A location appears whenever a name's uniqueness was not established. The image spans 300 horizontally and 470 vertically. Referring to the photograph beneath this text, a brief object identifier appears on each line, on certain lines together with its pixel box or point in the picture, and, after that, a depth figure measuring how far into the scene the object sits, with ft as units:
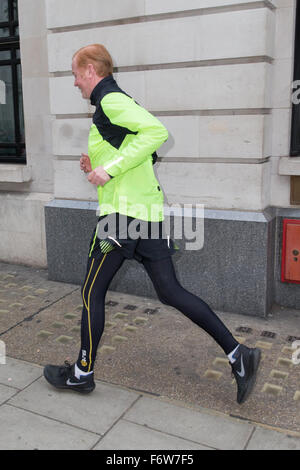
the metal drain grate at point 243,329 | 14.58
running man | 9.64
